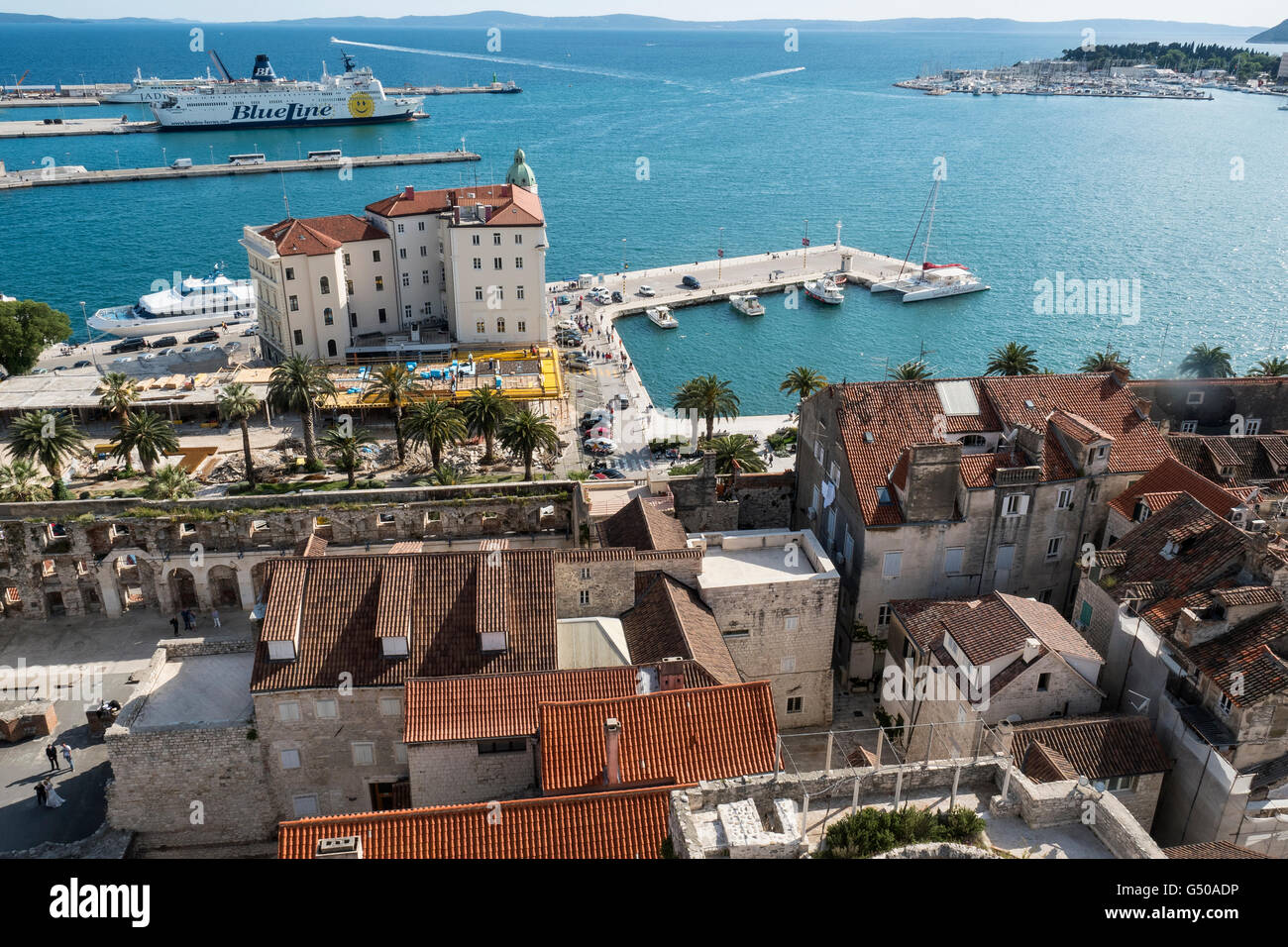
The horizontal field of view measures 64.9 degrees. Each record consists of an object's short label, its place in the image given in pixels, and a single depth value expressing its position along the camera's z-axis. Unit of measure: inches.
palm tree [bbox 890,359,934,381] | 2925.7
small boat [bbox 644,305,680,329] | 4485.2
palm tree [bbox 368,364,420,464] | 2886.3
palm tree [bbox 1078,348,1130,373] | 2134.8
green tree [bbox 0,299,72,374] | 3592.5
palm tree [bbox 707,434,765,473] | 2388.0
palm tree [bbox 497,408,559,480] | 2630.4
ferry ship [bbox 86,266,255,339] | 4224.9
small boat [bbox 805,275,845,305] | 4867.1
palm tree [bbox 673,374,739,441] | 2888.8
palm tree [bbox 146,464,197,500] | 2332.4
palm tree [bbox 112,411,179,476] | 2600.9
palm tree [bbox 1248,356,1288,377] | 2682.1
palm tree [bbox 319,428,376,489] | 2615.7
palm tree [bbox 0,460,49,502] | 2220.7
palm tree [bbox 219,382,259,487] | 2714.1
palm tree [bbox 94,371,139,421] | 2935.5
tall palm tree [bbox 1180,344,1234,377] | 2972.4
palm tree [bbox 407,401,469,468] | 2662.4
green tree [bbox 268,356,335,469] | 2839.6
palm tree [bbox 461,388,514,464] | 2800.2
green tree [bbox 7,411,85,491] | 2501.2
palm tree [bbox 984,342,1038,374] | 2940.5
